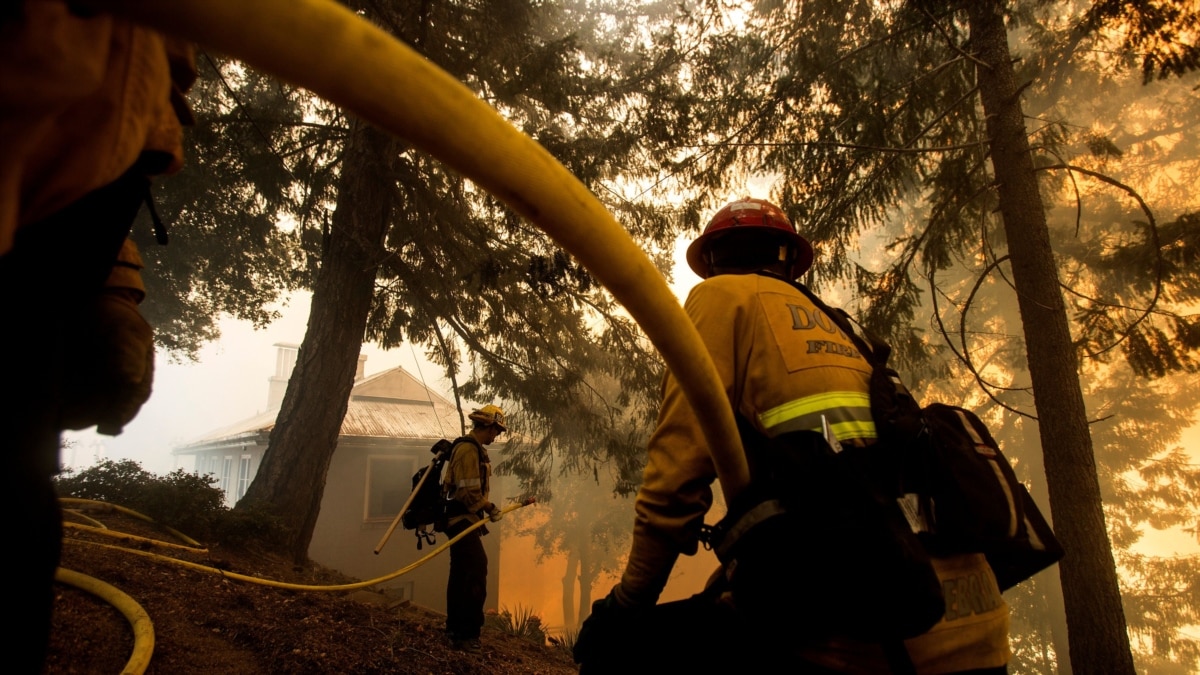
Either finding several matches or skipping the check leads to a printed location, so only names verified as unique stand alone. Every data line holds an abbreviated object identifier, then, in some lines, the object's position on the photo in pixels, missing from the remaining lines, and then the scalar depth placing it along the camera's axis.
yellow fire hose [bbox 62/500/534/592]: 4.33
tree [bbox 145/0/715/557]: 7.04
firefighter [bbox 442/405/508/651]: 5.45
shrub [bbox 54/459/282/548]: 6.57
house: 17.55
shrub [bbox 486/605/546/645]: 8.80
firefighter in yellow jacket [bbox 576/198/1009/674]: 1.38
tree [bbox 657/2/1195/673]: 4.25
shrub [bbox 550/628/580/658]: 7.73
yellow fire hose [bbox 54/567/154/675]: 2.67
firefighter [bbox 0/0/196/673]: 0.58
